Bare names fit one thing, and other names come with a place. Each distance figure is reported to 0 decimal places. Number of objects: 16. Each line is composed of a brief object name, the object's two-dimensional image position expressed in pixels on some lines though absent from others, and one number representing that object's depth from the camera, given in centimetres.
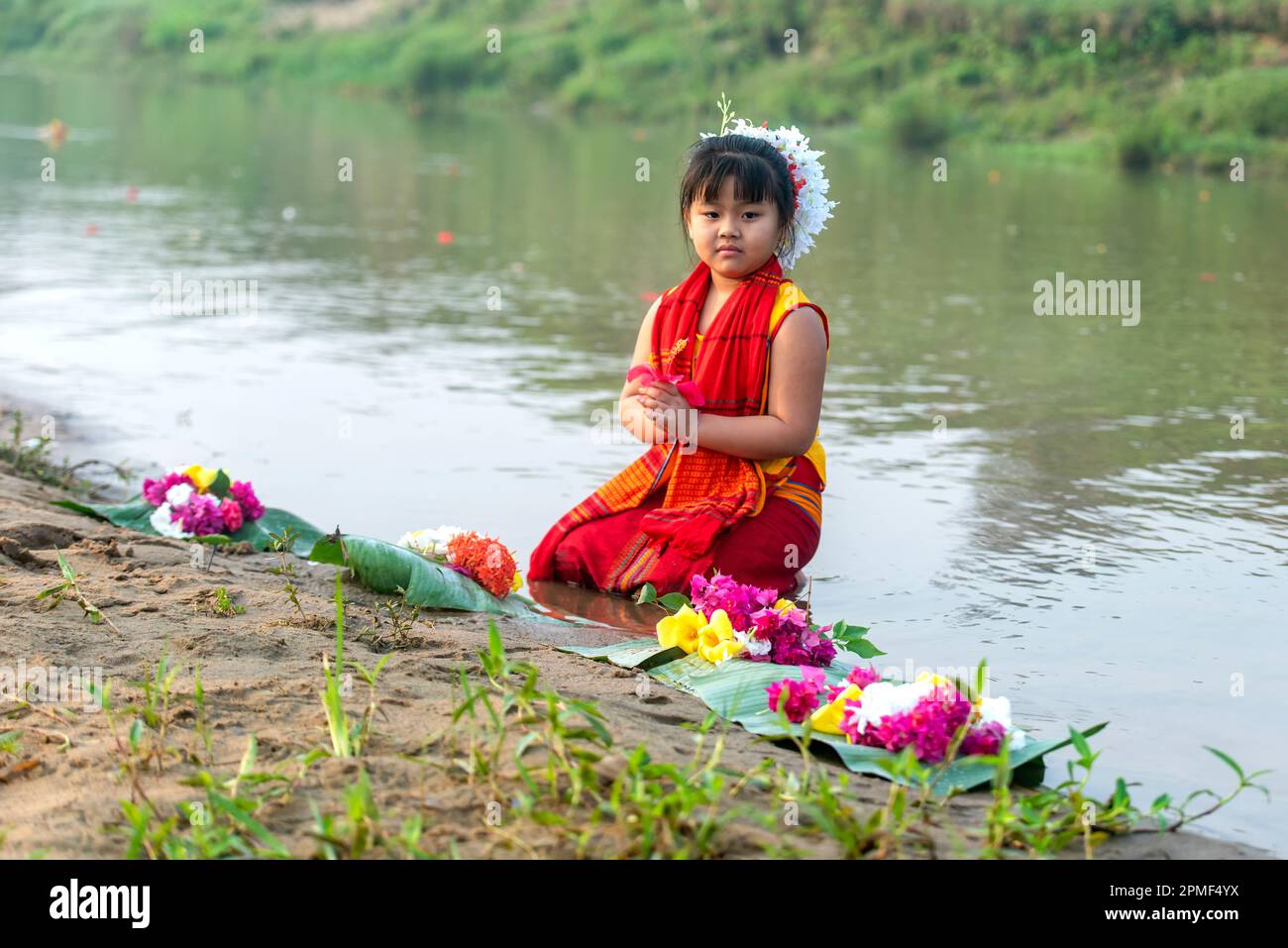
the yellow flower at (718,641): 381
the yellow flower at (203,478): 508
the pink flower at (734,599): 390
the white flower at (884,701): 323
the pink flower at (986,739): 317
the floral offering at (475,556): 452
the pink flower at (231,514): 497
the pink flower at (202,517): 493
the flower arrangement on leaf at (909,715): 317
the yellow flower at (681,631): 392
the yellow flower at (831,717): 332
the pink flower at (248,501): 509
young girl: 460
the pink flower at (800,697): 335
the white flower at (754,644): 382
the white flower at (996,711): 321
